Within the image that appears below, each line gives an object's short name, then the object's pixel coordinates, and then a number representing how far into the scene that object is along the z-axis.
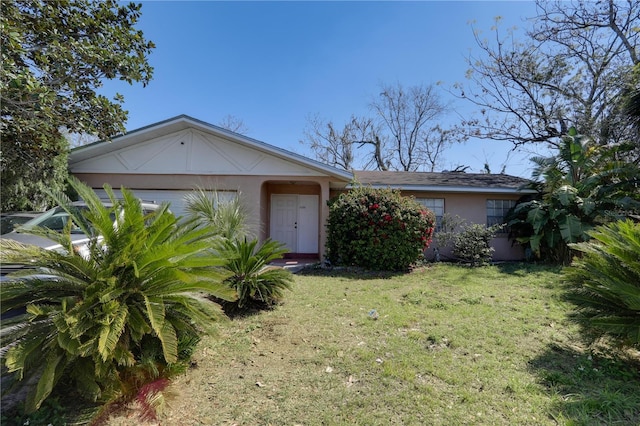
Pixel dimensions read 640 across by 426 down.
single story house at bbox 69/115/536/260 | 10.26
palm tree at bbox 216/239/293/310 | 5.40
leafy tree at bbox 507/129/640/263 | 9.95
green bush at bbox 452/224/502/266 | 10.55
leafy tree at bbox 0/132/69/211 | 5.40
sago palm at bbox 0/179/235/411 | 2.53
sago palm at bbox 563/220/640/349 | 3.39
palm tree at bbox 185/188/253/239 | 5.83
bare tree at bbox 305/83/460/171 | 29.62
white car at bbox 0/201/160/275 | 3.45
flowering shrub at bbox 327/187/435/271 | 9.39
